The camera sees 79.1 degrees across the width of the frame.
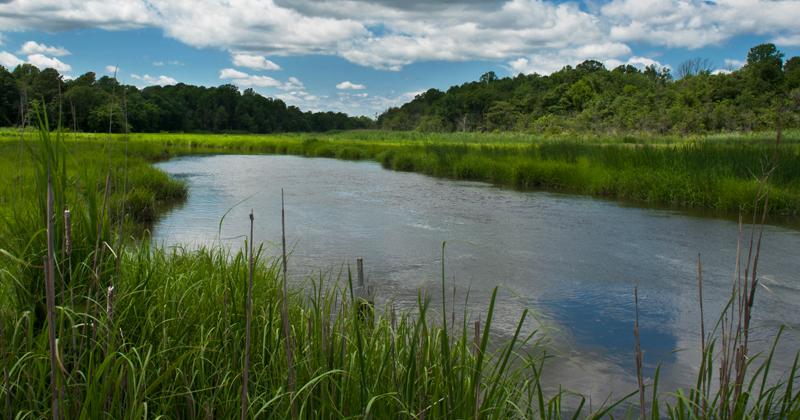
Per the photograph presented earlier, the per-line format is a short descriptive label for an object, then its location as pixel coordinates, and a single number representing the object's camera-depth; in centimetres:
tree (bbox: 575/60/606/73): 7507
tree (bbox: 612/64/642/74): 7825
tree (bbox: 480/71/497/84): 10431
